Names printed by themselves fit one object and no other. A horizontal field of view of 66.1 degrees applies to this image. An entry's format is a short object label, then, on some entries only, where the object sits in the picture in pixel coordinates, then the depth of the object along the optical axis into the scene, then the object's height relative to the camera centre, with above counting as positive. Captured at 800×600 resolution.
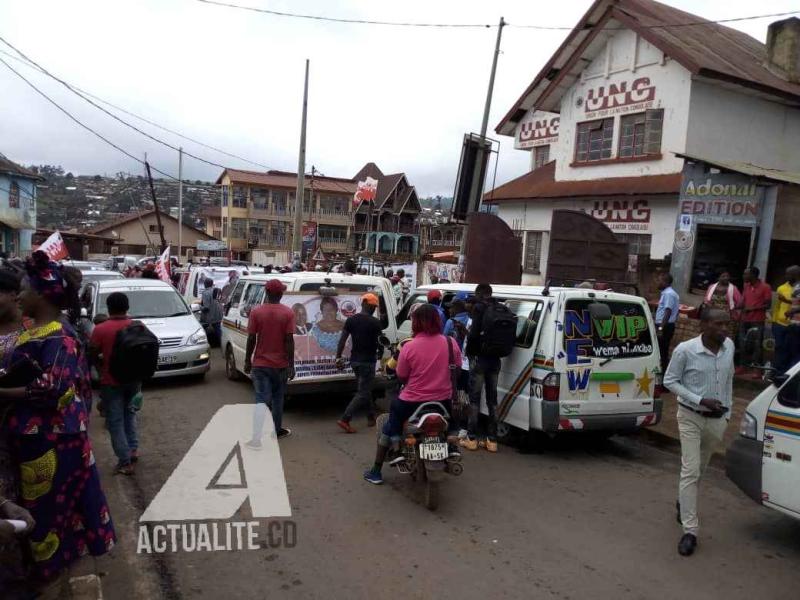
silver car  9.82 -1.60
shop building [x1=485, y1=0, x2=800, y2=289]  16.47 +4.39
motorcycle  5.19 -1.77
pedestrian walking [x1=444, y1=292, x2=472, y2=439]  7.28 -0.98
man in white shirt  4.56 -0.94
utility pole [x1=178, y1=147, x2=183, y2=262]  39.62 +2.69
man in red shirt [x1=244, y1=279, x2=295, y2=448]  6.82 -1.27
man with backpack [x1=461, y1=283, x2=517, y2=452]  6.64 -1.03
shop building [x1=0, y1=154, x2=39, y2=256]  38.81 +0.31
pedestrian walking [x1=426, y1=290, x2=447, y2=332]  8.53 -0.70
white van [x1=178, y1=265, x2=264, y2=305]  16.36 -1.35
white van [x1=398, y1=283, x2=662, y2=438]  6.34 -1.10
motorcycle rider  5.43 -1.07
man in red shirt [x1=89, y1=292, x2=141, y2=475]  5.68 -1.55
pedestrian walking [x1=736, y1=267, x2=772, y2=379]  10.17 -0.71
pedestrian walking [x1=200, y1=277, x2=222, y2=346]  13.51 -1.88
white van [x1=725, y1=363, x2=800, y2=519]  4.38 -1.28
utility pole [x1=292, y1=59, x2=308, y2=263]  21.27 +1.32
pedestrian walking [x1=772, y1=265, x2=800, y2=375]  8.55 -0.63
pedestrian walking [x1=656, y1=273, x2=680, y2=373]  9.86 -0.72
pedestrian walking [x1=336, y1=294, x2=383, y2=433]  7.50 -1.29
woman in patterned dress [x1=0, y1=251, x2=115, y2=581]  2.96 -1.10
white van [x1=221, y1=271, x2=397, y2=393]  8.09 -1.03
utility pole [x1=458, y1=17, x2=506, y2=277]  16.86 +2.17
